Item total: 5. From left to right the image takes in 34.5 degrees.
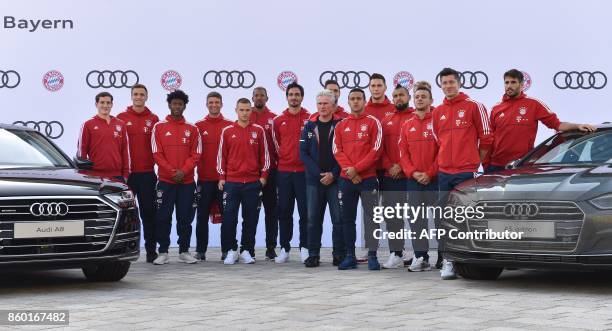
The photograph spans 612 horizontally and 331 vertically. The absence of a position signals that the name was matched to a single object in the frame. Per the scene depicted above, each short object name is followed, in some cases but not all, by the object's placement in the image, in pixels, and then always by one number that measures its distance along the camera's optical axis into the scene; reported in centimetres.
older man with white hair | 939
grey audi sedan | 684
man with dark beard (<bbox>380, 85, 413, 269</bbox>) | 934
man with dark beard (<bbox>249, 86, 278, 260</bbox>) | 1033
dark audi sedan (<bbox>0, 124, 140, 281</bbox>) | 701
